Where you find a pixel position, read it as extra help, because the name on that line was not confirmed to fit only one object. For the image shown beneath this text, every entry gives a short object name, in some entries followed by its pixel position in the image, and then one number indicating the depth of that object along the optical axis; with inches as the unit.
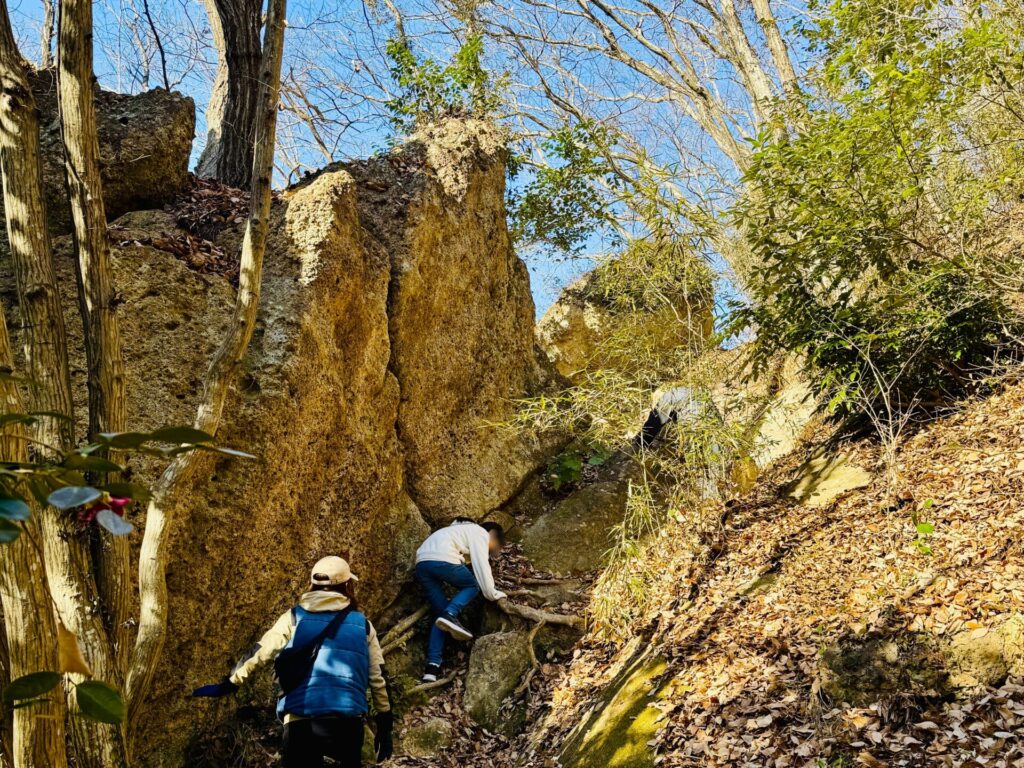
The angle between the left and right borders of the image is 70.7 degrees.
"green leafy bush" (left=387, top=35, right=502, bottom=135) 397.7
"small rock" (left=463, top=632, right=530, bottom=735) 253.6
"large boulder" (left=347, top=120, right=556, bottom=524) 331.9
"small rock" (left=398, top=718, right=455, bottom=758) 235.0
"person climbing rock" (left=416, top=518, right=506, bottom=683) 273.4
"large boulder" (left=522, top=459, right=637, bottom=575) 330.0
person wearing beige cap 172.6
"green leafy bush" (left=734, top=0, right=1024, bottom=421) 267.4
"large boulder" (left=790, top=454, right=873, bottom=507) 286.7
